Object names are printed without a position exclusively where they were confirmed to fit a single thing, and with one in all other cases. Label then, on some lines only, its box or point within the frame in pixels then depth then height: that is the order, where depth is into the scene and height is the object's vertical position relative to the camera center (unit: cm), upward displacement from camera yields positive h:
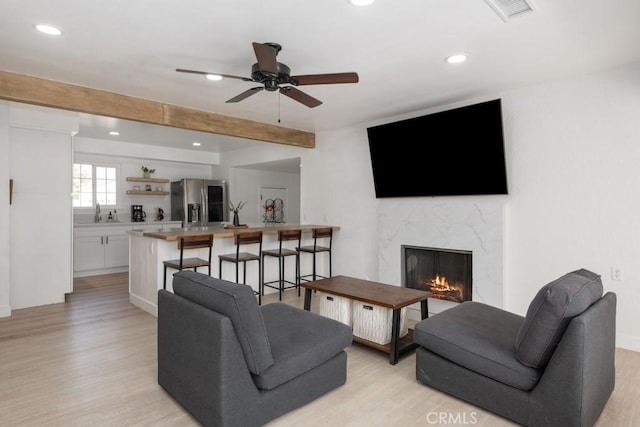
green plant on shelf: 781 +75
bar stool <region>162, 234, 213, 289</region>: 413 -47
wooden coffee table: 307 -79
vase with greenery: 549 -18
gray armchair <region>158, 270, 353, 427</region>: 203 -90
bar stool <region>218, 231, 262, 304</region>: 460 -58
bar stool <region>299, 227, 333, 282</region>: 544 -58
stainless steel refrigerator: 776 +13
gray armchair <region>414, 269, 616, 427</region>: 199 -91
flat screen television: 391 +64
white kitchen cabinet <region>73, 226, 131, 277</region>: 659 -80
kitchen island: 439 -62
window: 716 +44
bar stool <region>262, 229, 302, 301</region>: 517 -66
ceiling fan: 246 +96
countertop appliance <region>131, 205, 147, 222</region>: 764 -15
